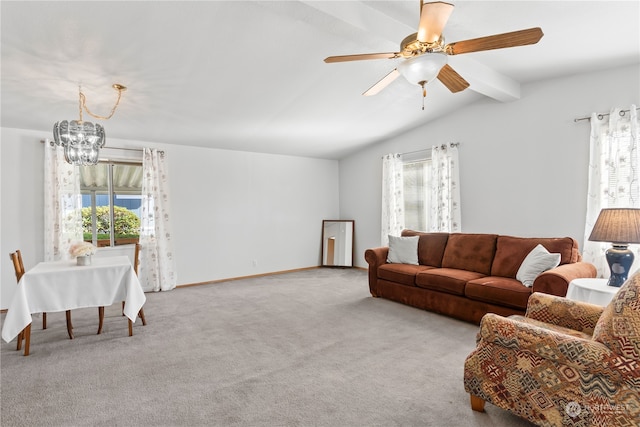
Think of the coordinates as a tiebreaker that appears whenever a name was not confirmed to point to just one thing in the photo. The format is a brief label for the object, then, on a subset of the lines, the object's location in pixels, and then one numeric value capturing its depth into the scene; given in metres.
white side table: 2.51
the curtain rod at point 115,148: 4.45
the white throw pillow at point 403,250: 4.66
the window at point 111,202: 4.93
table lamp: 2.56
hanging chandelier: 2.98
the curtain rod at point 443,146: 5.03
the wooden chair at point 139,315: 3.34
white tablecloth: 2.86
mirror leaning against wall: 6.85
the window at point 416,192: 5.64
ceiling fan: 1.91
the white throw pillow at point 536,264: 3.23
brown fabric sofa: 3.20
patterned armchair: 1.47
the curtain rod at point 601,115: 3.48
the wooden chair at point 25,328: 2.88
